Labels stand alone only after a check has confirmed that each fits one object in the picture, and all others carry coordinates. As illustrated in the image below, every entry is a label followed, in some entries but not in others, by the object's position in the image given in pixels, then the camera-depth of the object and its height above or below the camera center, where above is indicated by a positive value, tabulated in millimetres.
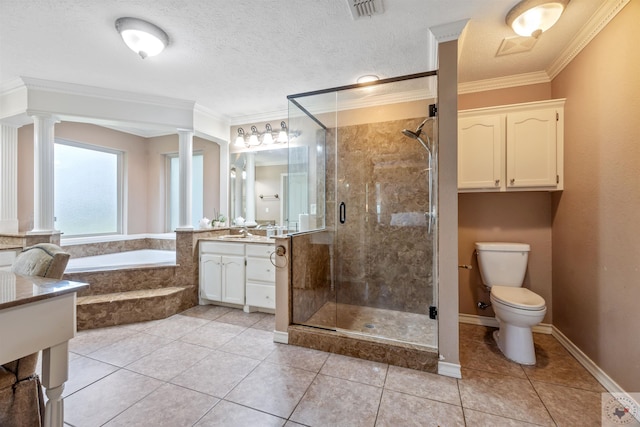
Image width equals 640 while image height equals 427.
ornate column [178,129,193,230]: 3168 +402
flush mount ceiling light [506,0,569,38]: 1592 +1254
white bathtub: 2867 -593
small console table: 962 -445
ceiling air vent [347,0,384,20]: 1624 +1320
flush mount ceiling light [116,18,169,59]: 1803 +1281
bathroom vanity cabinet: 2891 -705
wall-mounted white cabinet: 2209 +581
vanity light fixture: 3436 +1039
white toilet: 1926 -673
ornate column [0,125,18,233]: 2882 +371
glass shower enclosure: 2584 +72
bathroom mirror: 3465 +369
